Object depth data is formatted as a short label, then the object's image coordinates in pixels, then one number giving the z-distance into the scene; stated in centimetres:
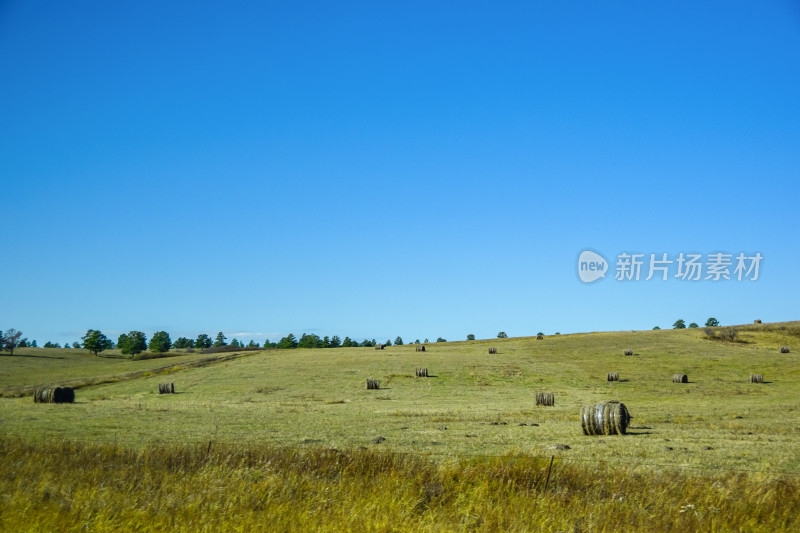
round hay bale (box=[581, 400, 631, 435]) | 2548
